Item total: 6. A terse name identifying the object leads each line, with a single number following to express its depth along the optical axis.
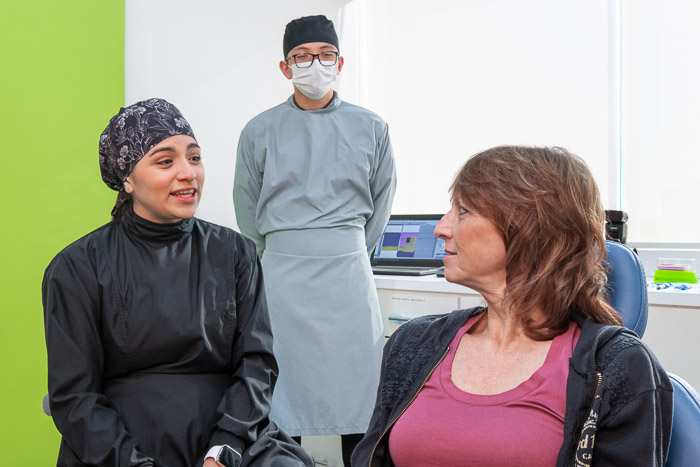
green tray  2.26
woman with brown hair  1.00
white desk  1.96
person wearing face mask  2.22
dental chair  1.22
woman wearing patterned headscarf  1.45
